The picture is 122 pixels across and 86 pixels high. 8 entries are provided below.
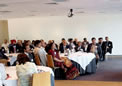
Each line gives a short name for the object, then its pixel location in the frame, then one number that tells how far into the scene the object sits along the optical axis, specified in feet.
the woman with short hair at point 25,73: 10.57
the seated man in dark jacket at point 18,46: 29.35
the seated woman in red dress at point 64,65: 20.18
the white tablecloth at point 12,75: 10.88
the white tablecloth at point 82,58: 21.27
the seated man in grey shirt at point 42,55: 21.13
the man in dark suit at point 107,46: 32.68
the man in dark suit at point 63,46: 27.73
